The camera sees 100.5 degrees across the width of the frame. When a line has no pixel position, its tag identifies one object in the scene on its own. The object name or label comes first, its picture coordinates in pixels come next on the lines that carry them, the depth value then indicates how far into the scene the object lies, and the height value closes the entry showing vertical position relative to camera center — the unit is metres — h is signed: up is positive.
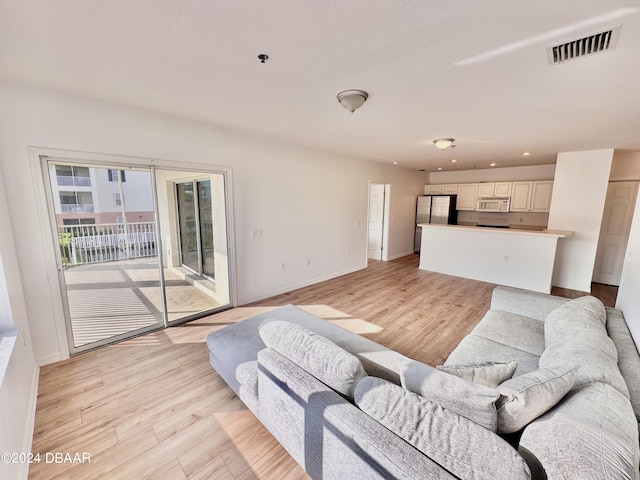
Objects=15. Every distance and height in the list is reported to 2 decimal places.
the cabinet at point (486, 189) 6.81 +0.36
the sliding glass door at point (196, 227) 4.32 -0.44
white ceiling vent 1.49 +0.93
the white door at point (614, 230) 4.84 -0.49
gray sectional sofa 0.91 -0.87
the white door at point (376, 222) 6.96 -0.51
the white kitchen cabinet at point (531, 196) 6.07 +0.18
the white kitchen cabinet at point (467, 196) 7.11 +0.19
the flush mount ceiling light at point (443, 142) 3.69 +0.84
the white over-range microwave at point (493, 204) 6.59 -0.02
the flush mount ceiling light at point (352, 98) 2.26 +0.89
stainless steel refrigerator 7.21 -0.20
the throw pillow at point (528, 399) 1.08 -0.81
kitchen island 4.68 -1.00
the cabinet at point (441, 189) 7.47 +0.39
